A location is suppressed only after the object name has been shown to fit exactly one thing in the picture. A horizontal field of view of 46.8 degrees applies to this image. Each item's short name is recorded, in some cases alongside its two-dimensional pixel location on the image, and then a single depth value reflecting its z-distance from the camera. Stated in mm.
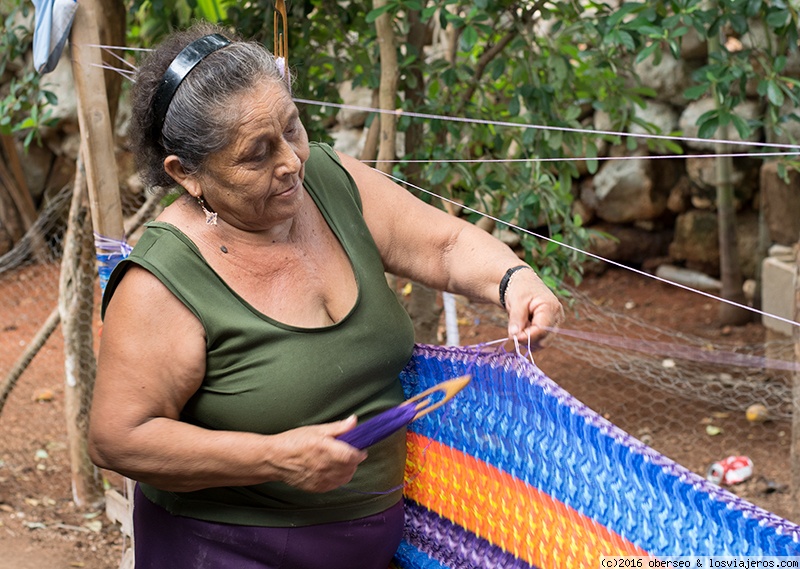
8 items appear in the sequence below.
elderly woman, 1647
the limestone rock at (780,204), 5727
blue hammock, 1530
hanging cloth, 2592
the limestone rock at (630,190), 6918
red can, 4207
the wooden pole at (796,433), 3443
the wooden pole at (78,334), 3809
